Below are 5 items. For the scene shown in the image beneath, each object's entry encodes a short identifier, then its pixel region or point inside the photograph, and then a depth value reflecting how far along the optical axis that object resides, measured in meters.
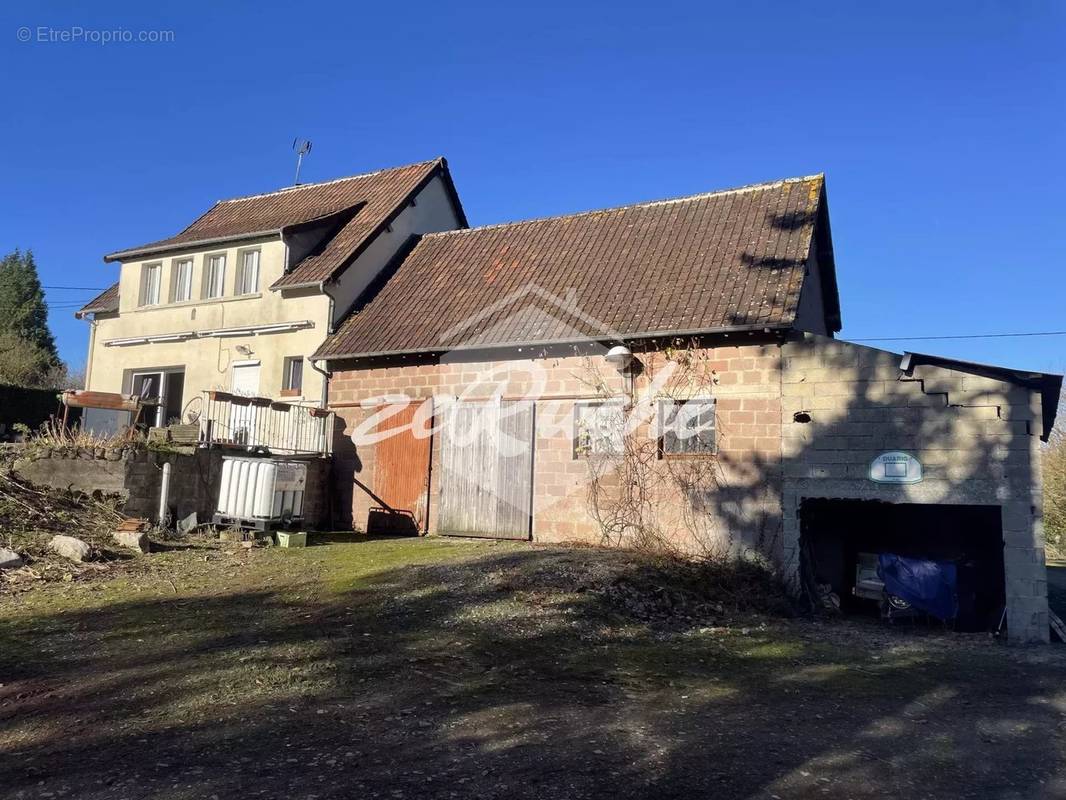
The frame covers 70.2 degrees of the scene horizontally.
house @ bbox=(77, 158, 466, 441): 16.17
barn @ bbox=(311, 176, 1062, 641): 10.15
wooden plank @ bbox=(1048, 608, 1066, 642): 9.64
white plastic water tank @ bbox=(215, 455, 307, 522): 12.87
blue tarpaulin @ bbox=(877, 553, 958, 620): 10.86
